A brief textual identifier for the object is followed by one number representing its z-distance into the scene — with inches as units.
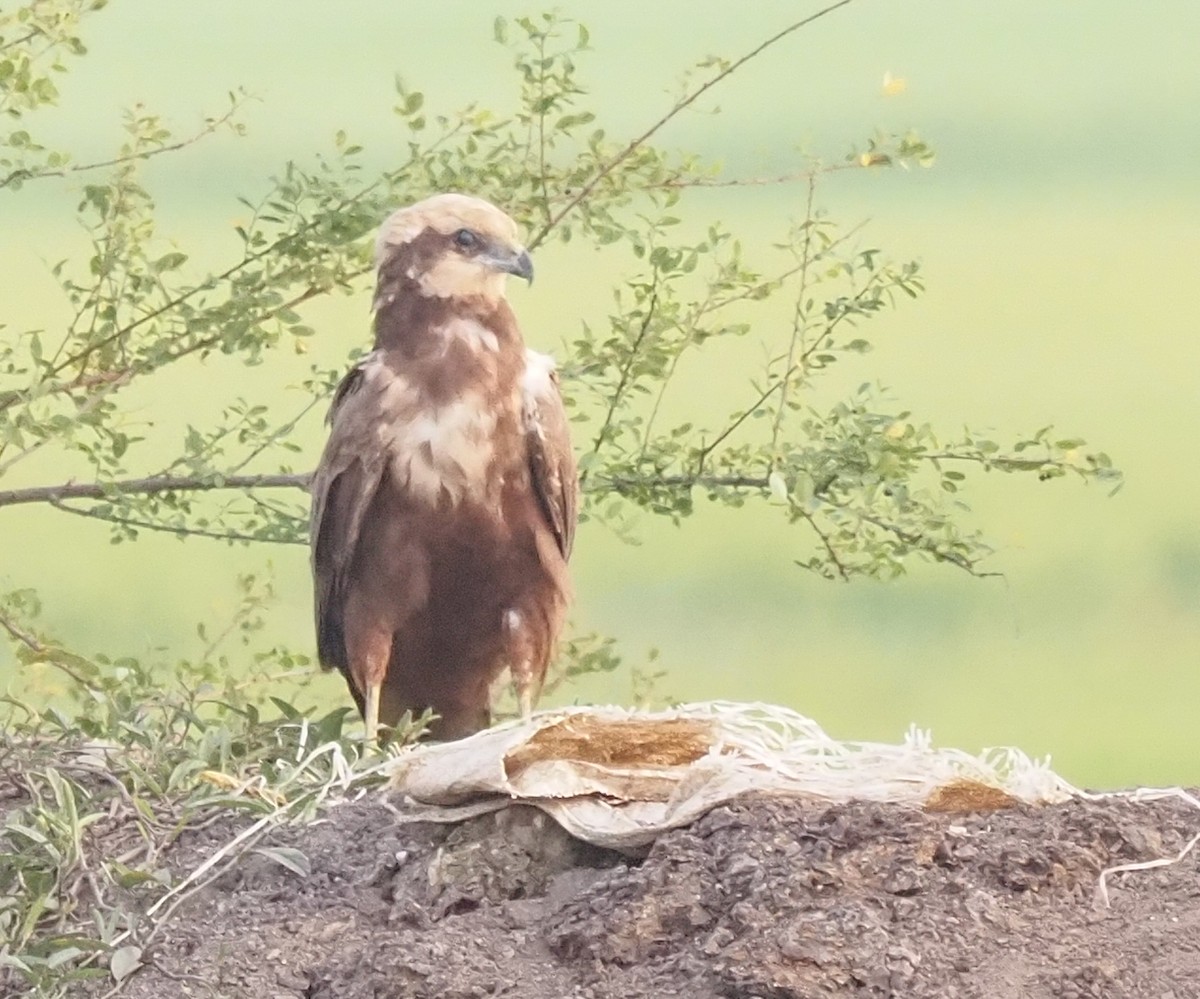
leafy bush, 257.0
